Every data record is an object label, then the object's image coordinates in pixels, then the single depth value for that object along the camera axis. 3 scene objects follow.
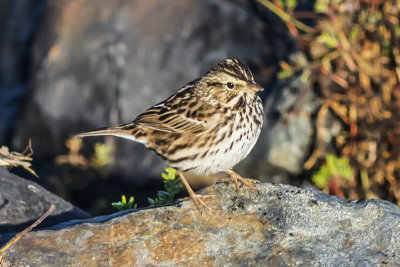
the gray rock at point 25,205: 10.09
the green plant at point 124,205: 10.38
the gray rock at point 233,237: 8.66
